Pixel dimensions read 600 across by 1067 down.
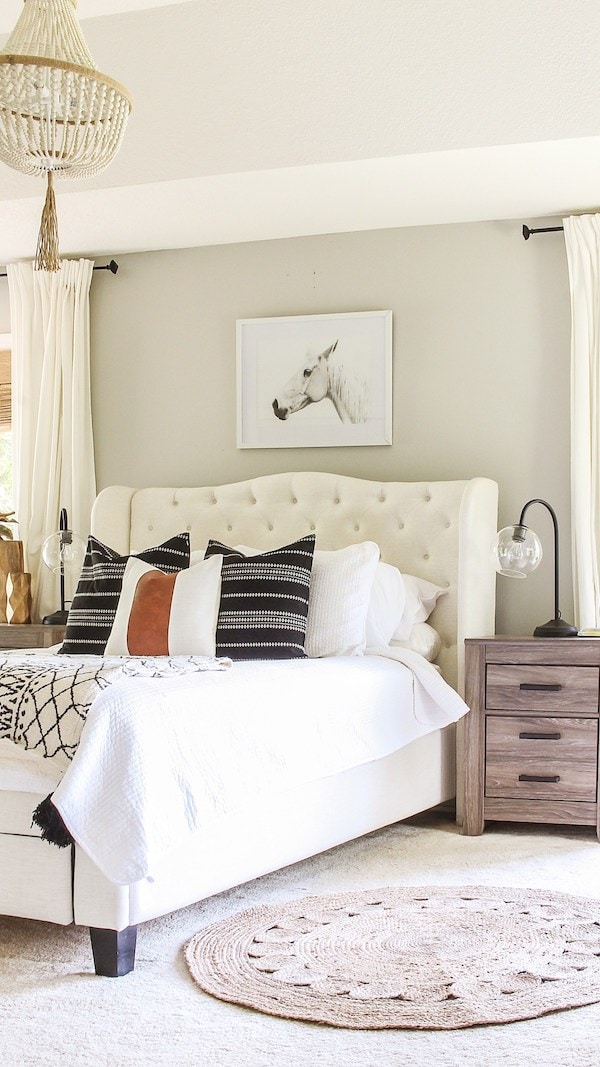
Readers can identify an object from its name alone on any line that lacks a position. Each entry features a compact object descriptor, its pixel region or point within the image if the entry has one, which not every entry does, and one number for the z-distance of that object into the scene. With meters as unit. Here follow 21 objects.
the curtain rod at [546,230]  4.26
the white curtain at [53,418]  4.88
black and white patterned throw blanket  2.37
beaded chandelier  2.49
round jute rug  2.16
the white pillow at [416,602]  3.94
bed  2.35
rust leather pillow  3.55
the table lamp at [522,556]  3.85
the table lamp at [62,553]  4.51
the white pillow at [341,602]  3.72
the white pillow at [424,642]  3.93
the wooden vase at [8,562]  4.81
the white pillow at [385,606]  3.85
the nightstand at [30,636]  4.42
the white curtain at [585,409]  4.08
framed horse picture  4.50
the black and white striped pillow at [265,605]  3.56
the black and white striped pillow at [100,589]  3.81
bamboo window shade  5.33
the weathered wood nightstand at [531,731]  3.70
